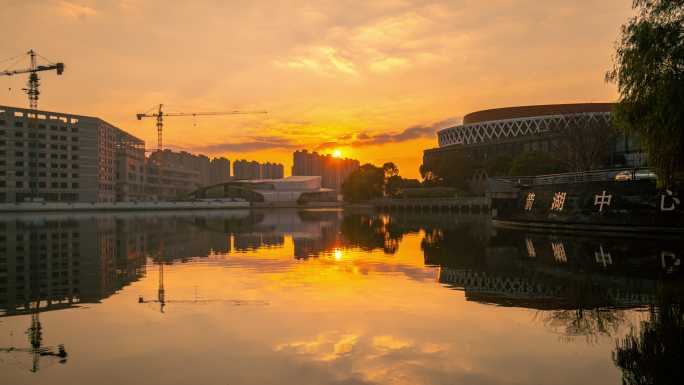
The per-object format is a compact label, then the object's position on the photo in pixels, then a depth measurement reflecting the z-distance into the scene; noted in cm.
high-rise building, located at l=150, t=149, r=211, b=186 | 18308
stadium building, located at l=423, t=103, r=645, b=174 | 12941
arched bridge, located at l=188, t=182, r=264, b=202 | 18112
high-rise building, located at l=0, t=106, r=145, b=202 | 12356
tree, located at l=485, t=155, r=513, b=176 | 10856
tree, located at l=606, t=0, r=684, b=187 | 1944
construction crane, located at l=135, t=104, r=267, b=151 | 18375
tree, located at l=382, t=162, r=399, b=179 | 15312
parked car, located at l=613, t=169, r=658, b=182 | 3412
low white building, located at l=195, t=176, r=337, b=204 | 18500
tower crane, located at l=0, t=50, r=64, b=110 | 12830
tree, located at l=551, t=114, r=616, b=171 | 5759
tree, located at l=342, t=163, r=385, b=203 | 14825
